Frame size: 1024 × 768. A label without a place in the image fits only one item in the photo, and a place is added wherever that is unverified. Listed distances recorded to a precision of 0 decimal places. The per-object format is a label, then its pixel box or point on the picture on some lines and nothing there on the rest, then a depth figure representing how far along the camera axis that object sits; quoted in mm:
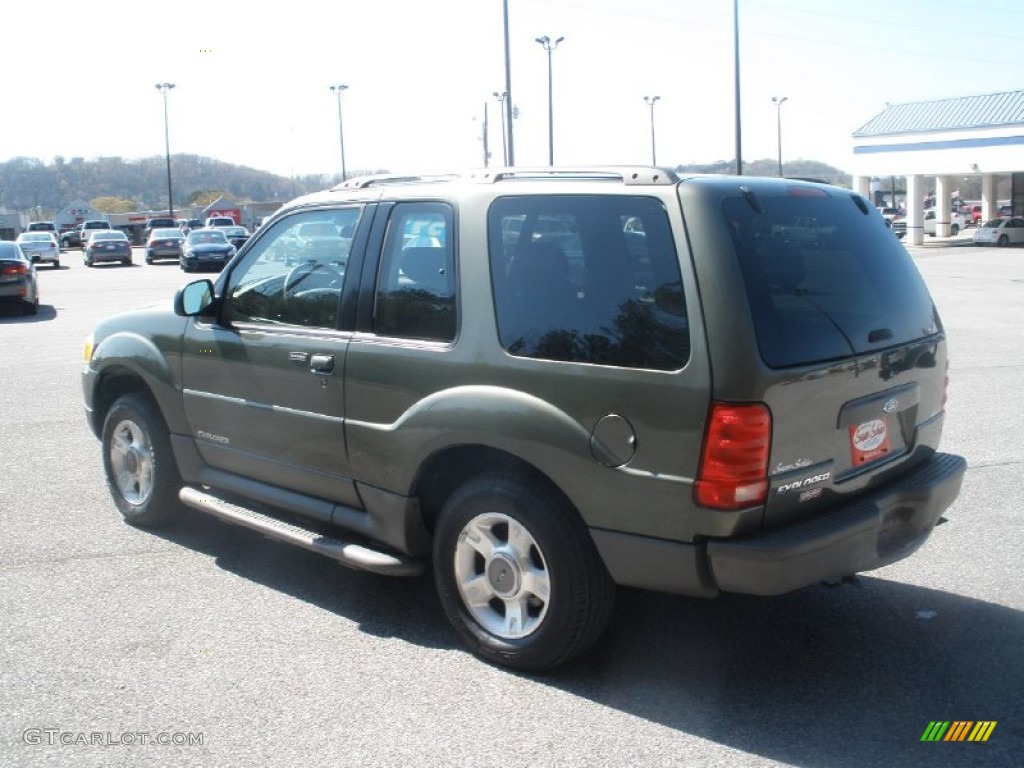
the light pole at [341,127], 73938
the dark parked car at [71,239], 65125
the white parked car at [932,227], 63222
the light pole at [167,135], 81688
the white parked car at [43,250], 41875
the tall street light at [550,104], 38328
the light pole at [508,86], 30984
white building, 50750
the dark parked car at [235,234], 44588
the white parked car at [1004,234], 51844
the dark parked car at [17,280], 20359
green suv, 3820
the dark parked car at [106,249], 42438
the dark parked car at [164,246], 44438
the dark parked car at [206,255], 35000
